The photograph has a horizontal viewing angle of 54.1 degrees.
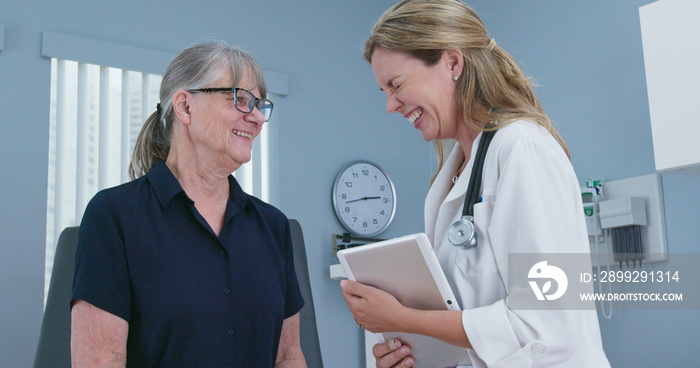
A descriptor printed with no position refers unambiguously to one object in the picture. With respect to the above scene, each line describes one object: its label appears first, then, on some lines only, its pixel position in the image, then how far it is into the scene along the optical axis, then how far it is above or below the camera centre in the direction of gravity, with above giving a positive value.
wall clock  3.76 +0.26
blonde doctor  1.18 +0.09
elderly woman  1.43 +0.01
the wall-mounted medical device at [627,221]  2.68 +0.06
